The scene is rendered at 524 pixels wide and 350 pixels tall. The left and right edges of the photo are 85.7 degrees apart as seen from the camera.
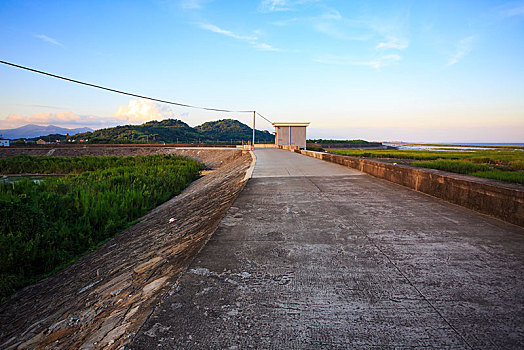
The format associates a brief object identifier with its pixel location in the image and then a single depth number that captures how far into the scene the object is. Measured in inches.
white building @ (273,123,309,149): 1737.2
